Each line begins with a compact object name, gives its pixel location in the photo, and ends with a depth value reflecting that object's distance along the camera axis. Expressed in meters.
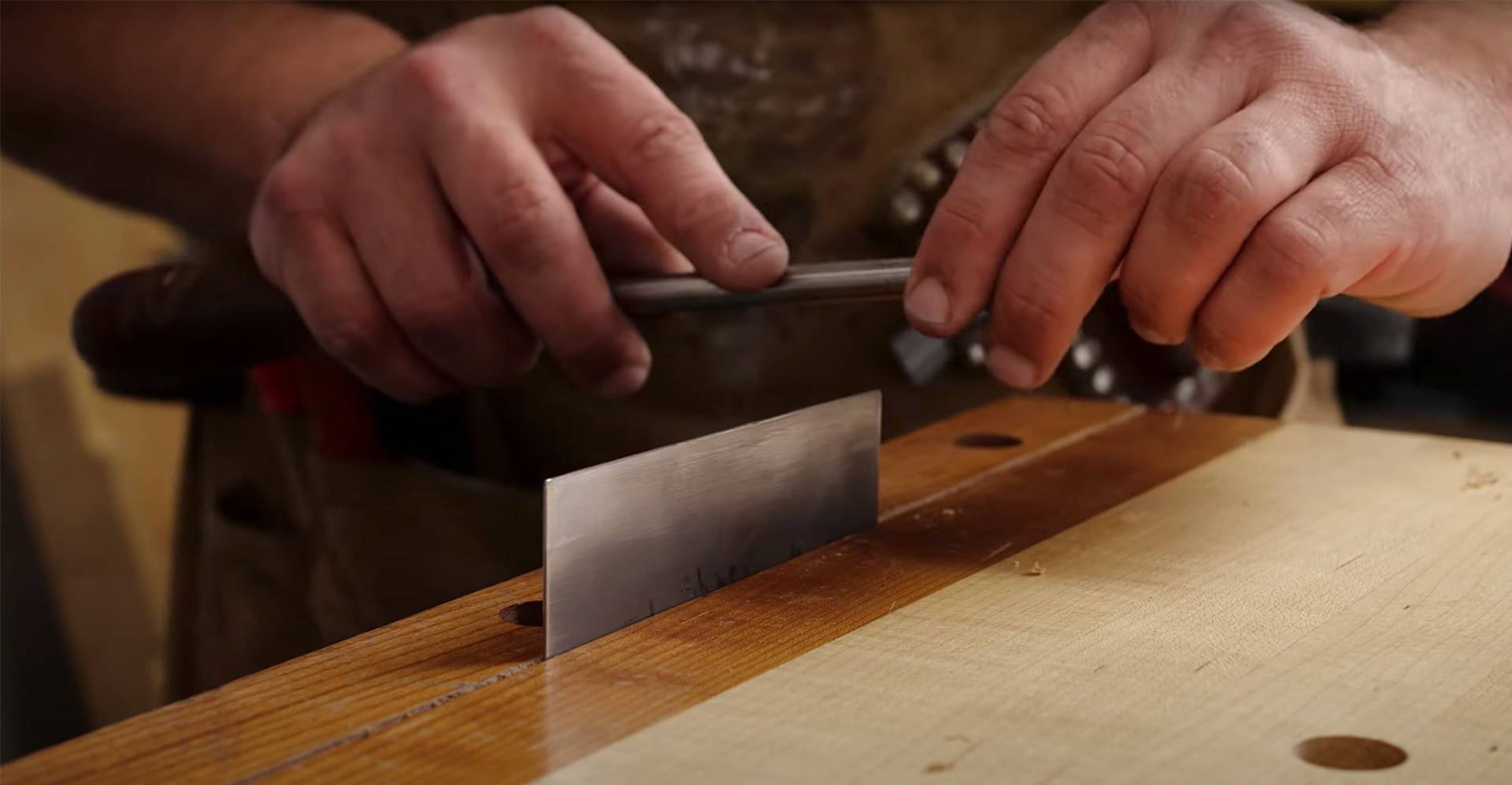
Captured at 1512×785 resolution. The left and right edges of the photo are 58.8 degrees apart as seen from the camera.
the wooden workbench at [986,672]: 0.38
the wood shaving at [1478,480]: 0.68
